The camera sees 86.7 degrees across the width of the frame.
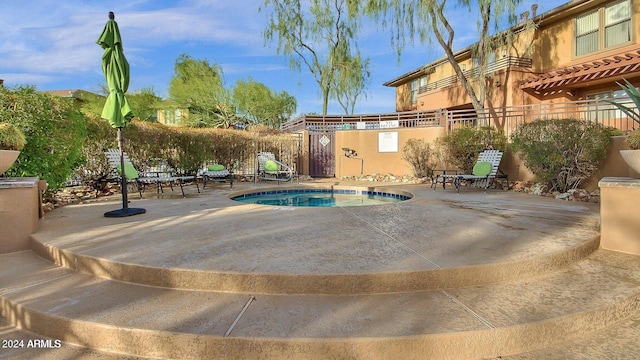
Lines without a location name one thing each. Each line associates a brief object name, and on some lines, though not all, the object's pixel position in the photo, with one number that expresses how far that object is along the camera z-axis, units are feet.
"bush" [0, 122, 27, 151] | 13.19
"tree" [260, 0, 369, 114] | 69.26
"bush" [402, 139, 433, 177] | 40.65
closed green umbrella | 15.35
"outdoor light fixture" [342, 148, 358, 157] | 47.54
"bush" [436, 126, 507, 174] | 32.50
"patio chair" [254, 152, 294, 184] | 36.88
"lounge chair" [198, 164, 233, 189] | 31.81
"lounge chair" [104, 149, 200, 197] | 22.79
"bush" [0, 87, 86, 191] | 17.76
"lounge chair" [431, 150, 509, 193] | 26.99
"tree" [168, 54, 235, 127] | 90.43
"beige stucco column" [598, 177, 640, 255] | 11.29
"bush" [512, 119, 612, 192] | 22.39
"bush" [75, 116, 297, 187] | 27.81
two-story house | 38.60
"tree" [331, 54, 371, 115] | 77.61
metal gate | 50.11
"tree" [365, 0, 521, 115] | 44.83
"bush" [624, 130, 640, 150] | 11.37
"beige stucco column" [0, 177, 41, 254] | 12.12
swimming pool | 27.93
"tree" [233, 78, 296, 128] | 91.56
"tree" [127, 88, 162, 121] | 88.53
